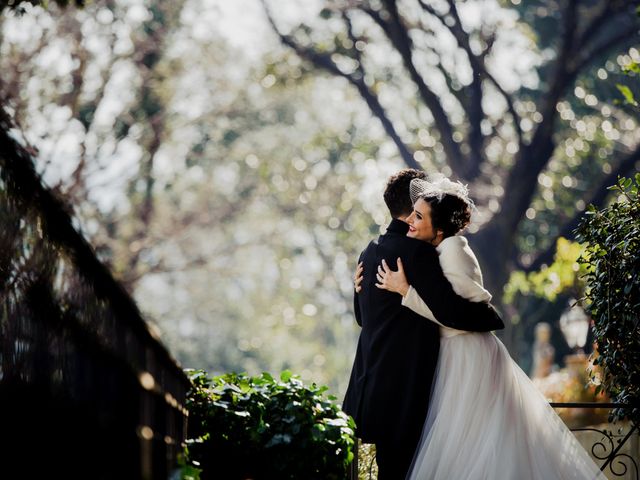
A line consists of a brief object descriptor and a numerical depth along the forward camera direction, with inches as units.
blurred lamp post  604.3
